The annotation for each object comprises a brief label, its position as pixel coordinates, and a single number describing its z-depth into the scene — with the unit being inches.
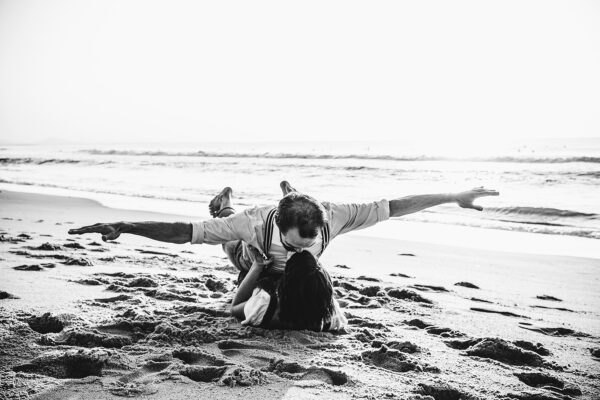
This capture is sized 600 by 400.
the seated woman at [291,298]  119.6
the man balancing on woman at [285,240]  112.7
